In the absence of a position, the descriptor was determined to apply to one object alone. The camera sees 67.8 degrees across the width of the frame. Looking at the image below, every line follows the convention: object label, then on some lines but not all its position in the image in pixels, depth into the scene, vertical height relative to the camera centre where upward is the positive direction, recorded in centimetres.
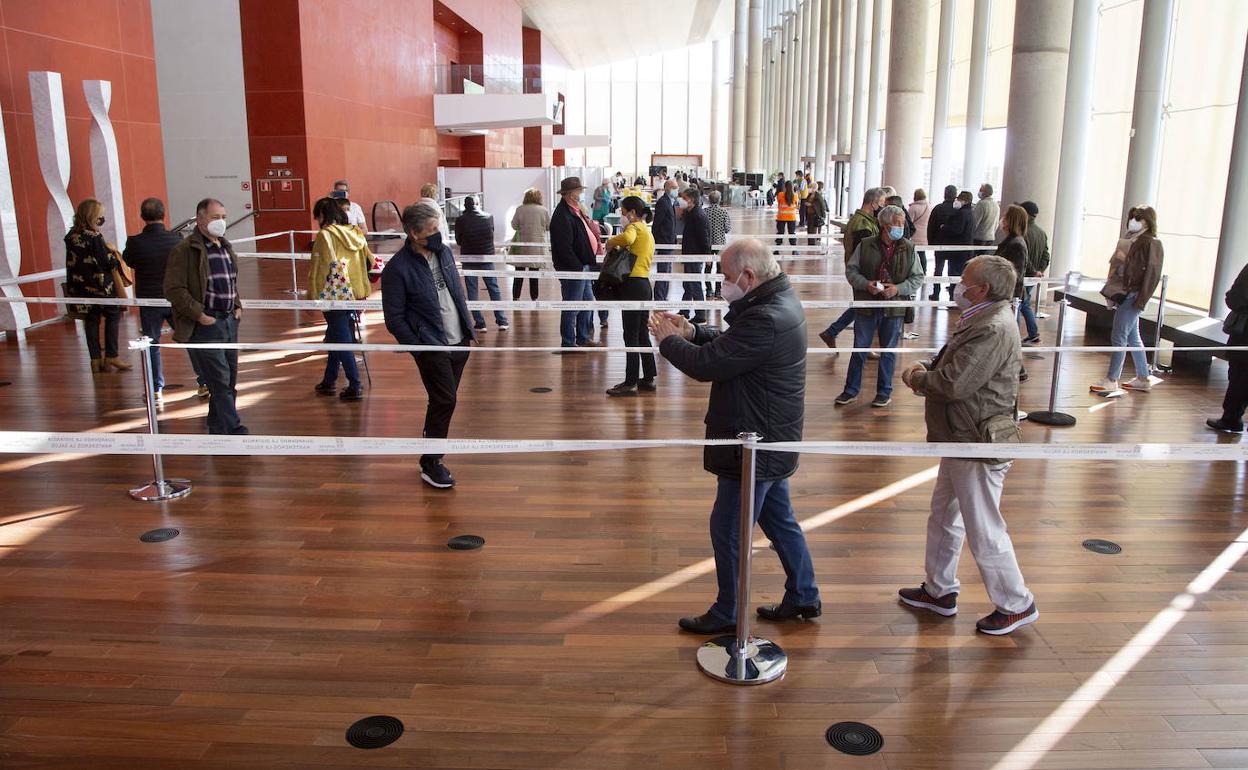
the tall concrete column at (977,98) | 1809 +233
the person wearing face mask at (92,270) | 820 -55
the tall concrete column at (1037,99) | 1213 +155
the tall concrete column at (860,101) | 2730 +342
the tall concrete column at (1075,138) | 1364 +117
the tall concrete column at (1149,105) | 1136 +139
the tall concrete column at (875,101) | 2538 +325
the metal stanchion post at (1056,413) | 696 -151
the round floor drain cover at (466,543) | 477 -169
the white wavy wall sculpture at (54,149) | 1082 +69
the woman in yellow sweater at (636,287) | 764 -62
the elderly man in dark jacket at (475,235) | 1096 -27
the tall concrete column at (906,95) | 1939 +253
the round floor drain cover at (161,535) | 488 -170
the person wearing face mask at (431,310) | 543 -58
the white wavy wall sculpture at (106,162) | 1170 +58
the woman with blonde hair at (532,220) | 1162 -9
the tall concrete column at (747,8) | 4894 +1090
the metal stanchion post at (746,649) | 339 -168
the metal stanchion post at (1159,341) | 878 -119
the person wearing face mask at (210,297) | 608 -57
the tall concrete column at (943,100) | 2036 +261
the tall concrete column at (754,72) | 4703 +722
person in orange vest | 2011 +15
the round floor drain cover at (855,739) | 312 -176
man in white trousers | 368 -77
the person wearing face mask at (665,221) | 1138 -9
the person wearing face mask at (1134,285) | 755 -54
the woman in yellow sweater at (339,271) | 751 -48
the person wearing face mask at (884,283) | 738 -53
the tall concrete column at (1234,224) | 896 -5
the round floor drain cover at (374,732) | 314 -177
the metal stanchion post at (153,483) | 525 -163
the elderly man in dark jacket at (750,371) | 346 -58
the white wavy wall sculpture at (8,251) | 1037 -48
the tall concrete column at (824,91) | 3133 +430
